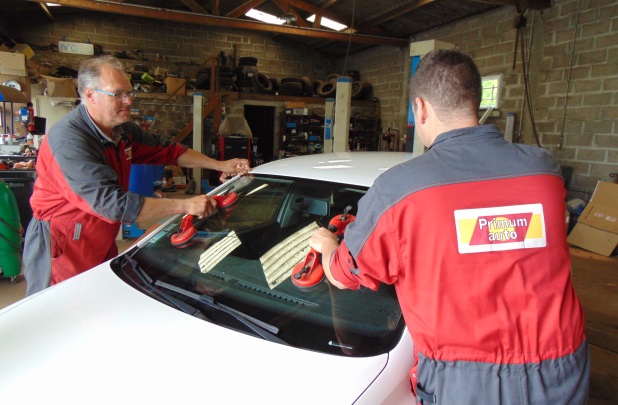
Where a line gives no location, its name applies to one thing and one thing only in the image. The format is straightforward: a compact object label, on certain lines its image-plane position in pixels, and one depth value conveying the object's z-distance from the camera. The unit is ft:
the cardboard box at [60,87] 24.25
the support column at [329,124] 22.75
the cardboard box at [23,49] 26.21
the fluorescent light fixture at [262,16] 34.51
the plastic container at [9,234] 11.34
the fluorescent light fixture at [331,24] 32.65
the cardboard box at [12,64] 20.08
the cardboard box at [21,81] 20.39
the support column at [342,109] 16.24
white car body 3.26
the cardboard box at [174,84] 31.09
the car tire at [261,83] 32.94
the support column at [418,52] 10.04
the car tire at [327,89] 34.65
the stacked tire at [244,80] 33.19
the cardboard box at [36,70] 26.09
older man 5.50
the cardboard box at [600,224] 16.60
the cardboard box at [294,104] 33.30
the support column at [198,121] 26.73
